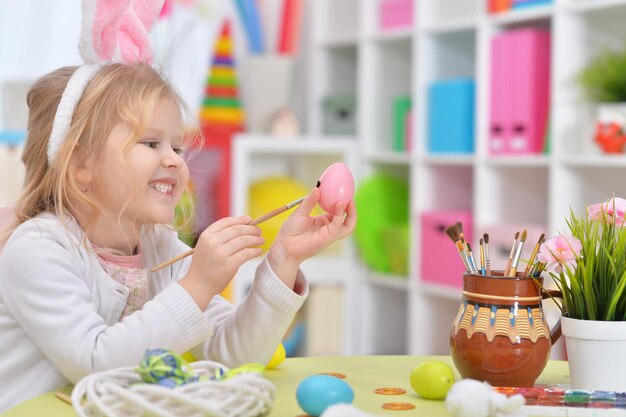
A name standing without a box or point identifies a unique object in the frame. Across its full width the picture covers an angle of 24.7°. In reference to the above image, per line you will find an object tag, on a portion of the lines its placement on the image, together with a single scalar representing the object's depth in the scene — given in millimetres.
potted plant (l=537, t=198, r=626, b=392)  1502
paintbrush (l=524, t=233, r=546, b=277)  1545
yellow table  1454
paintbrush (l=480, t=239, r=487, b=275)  1574
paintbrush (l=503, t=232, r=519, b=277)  1555
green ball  3946
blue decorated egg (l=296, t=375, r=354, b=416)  1393
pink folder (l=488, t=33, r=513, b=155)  3291
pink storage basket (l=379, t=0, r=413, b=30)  3817
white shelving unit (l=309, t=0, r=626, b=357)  3083
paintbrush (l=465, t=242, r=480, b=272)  1582
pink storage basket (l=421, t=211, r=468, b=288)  3531
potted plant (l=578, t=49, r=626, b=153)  2871
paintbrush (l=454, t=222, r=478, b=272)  1581
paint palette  1397
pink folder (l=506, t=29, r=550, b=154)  3202
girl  1599
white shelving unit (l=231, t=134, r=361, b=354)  3751
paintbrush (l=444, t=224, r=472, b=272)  1578
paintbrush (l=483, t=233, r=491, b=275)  1560
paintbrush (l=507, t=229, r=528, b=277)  1548
